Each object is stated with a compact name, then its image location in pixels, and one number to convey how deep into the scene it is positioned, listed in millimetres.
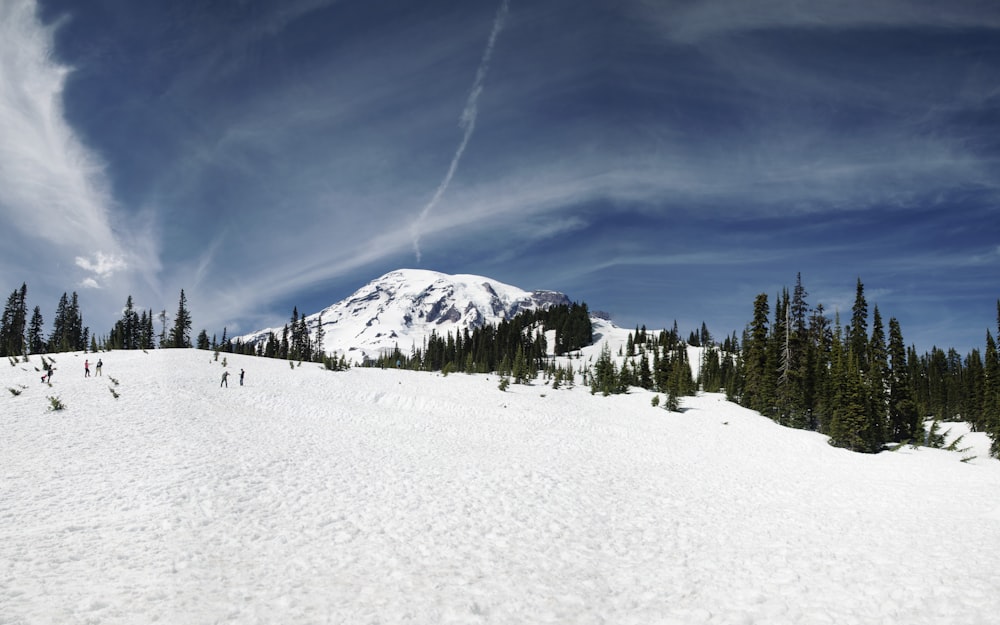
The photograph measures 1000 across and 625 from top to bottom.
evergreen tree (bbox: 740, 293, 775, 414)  46875
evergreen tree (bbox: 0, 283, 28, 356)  79750
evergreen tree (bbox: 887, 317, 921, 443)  46156
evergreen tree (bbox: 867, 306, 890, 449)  36812
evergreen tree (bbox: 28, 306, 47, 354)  85625
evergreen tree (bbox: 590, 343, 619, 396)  57325
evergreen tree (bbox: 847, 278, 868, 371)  50344
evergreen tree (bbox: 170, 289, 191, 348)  93812
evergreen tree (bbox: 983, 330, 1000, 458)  45188
